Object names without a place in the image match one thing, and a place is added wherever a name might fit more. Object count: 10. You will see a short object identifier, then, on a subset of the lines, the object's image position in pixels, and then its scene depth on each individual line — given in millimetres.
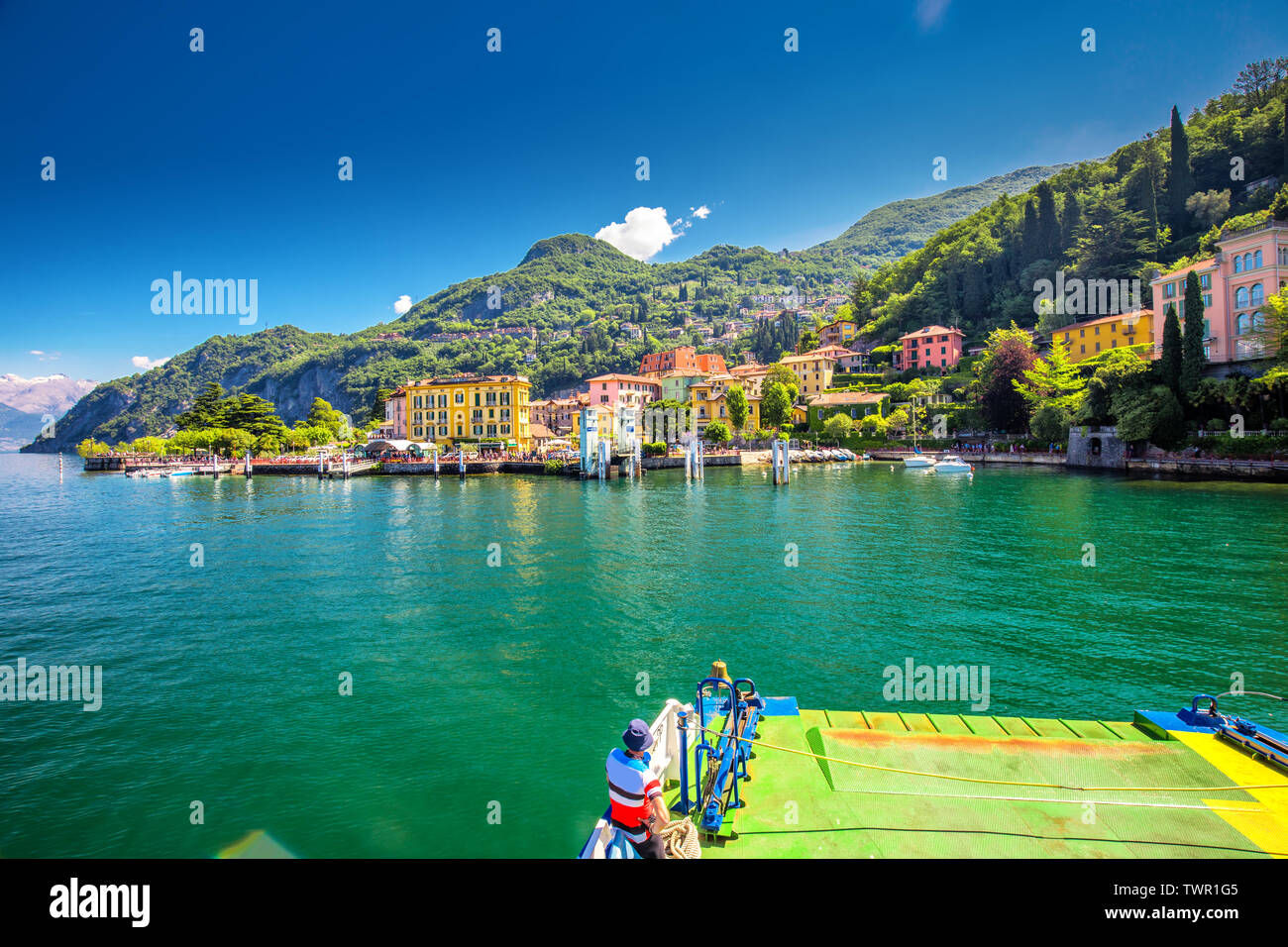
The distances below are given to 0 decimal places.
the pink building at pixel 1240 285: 46656
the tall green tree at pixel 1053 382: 67438
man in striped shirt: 5105
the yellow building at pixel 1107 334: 71375
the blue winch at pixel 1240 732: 7316
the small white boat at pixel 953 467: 61469
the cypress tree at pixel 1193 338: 48125
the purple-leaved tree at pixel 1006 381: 72188
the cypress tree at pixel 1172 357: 50719
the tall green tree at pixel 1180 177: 80562
